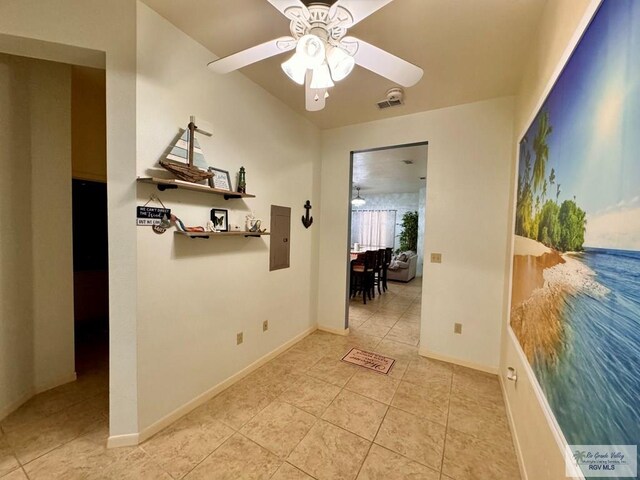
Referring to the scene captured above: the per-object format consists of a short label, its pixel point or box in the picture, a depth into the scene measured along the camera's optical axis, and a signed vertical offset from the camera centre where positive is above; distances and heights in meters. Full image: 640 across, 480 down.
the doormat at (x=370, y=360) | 2.57 -1.35
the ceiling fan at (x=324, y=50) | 1.07 +0.88
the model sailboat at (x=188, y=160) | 1.60 +0.46
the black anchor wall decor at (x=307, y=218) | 3.09 +0.16
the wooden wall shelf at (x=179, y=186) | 1.50 +0.27
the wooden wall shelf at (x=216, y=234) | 1.73 -0.04
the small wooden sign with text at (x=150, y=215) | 1.55 +0.08
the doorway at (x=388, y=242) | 3.81 -0.30
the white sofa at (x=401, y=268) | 6.59 -0.90
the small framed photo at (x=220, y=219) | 2.00 +0.08
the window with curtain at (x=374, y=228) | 8.31 +0.16
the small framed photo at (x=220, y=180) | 1.95 +0.39
